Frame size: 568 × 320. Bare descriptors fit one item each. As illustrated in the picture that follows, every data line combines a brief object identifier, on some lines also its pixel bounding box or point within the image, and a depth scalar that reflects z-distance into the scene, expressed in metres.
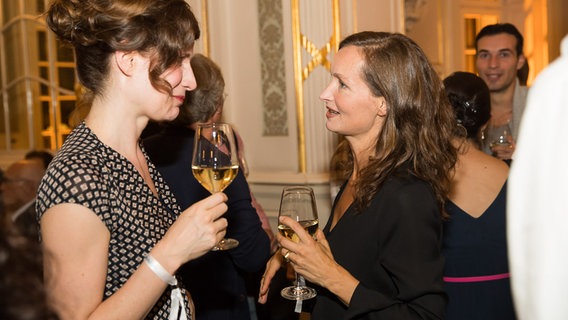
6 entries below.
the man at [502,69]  4.25
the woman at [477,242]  2.48
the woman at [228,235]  2.35
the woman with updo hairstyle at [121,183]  1.48
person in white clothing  0.81
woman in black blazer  1.72
